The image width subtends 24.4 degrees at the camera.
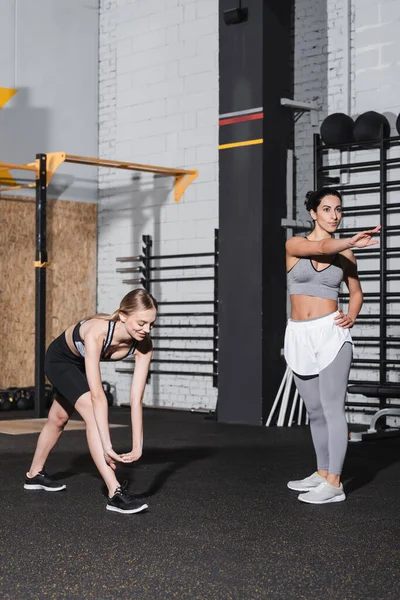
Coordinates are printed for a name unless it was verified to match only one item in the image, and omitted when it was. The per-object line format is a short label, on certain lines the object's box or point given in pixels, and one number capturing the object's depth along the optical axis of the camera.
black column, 7.60
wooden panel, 9.39
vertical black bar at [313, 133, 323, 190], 7.79
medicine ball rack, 7.28
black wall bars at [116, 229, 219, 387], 8.73
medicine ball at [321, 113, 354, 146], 7.50
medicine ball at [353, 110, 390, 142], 7.34
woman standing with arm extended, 4.13
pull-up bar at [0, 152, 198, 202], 8.08
